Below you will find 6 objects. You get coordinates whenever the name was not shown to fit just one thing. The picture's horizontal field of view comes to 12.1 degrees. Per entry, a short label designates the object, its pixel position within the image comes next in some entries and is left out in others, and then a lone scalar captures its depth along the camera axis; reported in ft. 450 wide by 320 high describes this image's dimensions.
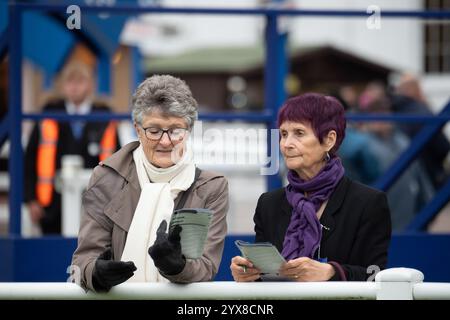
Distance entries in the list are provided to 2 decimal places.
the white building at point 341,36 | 170.59
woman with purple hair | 22.96
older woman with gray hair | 22.29
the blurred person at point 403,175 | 45.34
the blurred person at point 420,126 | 49.43
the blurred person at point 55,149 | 52.37
